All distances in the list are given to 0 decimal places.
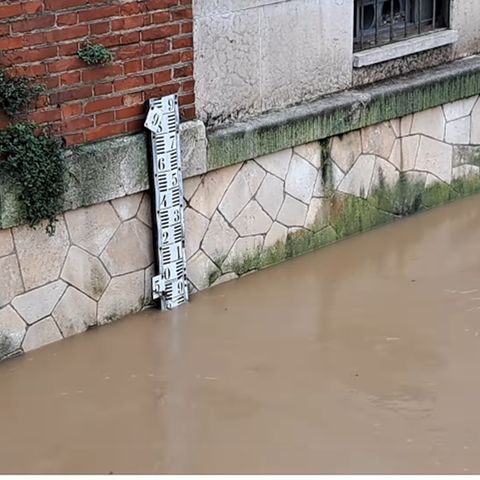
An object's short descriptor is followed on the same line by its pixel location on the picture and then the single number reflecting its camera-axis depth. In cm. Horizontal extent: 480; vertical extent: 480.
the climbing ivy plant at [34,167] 577
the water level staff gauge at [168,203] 634
